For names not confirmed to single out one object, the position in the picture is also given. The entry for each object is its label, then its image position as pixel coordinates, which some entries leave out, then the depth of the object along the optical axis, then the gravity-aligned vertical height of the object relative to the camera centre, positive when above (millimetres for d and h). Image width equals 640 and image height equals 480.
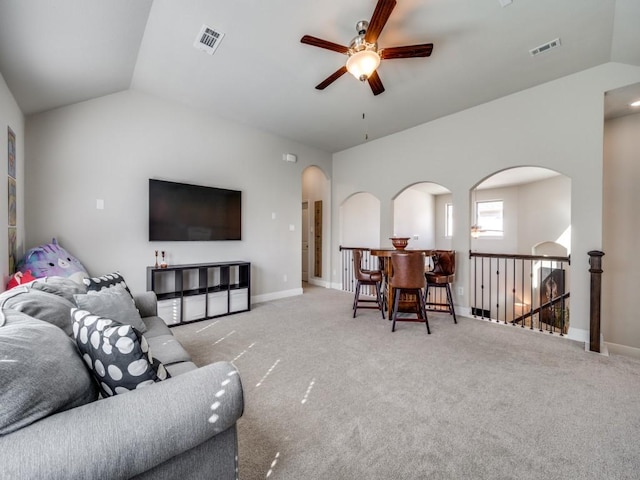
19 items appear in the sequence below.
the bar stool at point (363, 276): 4061 -601
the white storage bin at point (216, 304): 3948 -985
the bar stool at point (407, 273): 3367 -470
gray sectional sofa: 727 -552
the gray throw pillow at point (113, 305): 1807 -475
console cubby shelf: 3639 -781
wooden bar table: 3869 -592
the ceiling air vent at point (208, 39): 2637 +1956
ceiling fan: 2268 +1605
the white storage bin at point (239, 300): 4203 -994
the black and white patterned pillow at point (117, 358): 1000 -448
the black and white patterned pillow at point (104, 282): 2203 -384
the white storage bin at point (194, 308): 3727 -985
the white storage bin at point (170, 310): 3545 -967
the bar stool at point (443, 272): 3826 -560
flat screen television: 3754 +356
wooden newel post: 2852 -595
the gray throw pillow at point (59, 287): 1732 -333
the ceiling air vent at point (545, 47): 2752 +1925
